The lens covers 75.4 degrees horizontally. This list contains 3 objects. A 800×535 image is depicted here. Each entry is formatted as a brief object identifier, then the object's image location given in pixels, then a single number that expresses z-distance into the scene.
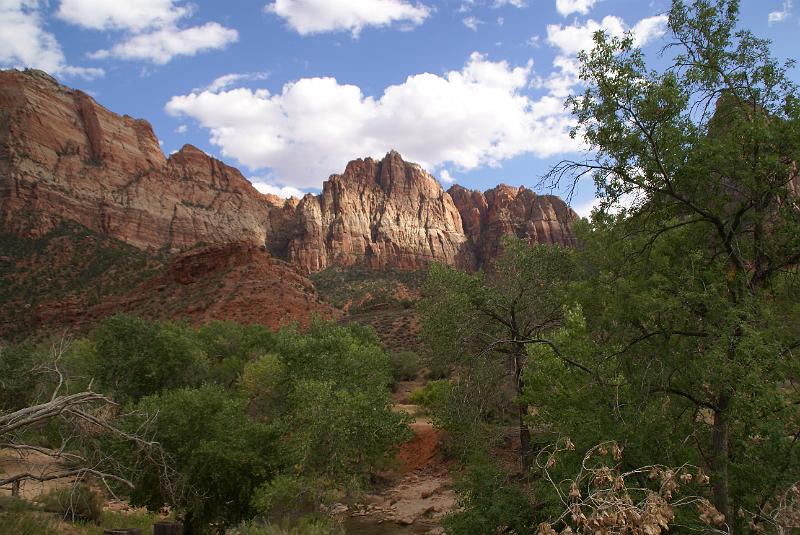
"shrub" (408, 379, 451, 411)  27.41
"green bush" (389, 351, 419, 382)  36.69
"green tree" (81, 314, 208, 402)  22.06
